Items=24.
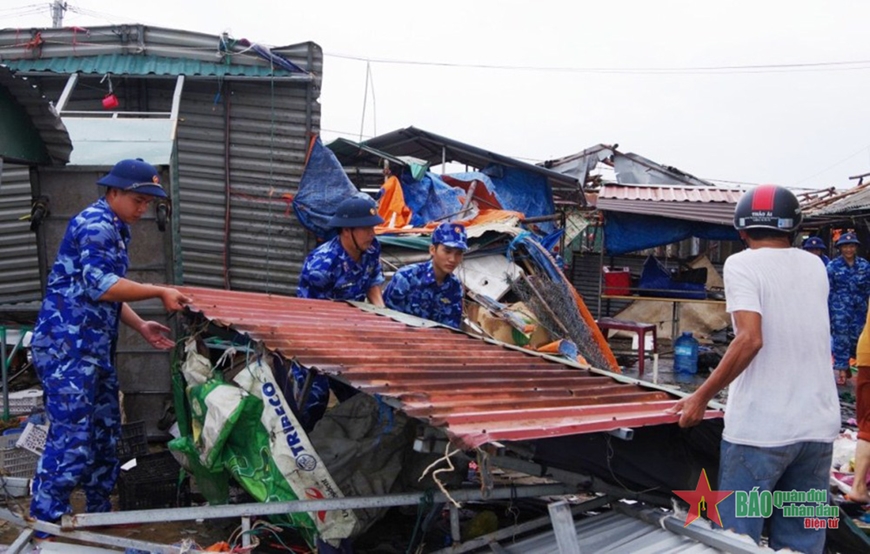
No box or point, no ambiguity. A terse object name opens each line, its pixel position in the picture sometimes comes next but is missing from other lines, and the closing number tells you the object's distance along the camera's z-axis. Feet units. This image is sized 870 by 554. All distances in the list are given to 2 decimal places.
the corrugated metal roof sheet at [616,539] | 9.61
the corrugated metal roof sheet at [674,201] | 40.01
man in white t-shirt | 9.71
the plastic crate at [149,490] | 14.75
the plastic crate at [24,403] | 20.94
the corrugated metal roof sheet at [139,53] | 27.27
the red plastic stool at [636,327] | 34.27
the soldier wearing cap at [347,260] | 16.52
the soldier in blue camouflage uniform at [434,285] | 17.81
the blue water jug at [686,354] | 36.35
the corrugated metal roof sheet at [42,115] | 17.25
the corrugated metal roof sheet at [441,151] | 41.32
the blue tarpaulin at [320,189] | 27.17
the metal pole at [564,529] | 8.61
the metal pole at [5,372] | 20.02
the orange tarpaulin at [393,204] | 33.42
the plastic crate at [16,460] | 16.26
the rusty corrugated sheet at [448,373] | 8.75
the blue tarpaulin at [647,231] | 40.83
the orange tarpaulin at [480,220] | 31.86
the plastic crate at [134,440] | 16.94
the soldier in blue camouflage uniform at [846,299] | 32.94
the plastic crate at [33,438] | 16.38
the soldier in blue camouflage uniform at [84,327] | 12.42
